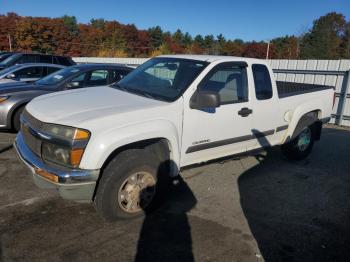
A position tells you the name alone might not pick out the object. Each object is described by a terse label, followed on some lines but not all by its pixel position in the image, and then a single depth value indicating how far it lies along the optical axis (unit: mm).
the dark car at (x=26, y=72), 8875
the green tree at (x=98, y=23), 75788
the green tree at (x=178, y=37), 78588
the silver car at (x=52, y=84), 6422
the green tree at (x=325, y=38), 53406
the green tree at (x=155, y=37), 79106
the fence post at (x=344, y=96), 10211
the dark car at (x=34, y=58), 13727
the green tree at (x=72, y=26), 73469
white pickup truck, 3240
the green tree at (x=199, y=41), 81144
